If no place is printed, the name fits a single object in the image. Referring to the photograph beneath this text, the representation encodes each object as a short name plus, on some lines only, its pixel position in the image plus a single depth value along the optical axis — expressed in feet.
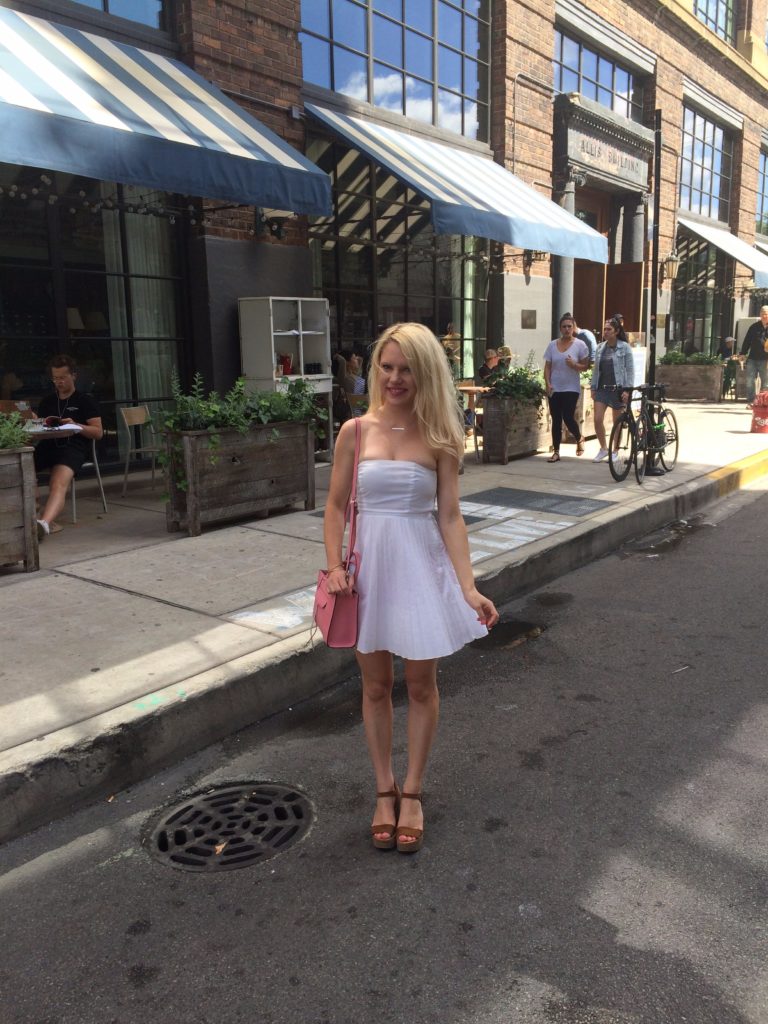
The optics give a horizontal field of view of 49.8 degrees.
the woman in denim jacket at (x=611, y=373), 31.94
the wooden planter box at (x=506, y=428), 33.78
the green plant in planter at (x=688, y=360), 63.31
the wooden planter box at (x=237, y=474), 21.50
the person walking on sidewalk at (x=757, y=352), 53.26
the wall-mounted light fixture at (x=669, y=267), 63.03
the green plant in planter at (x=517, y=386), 33.88
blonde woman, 9.34
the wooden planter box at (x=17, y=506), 17.75
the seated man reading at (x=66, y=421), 22.90
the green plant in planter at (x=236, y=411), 21.49
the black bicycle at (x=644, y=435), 29.94
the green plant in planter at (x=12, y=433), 17.71
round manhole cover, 9.53
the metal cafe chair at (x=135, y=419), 26.55
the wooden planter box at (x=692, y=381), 63.46
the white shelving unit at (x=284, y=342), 30.73
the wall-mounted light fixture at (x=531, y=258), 48.03
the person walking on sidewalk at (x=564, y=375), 33.37
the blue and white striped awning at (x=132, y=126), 19.60
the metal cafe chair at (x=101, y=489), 23.64
